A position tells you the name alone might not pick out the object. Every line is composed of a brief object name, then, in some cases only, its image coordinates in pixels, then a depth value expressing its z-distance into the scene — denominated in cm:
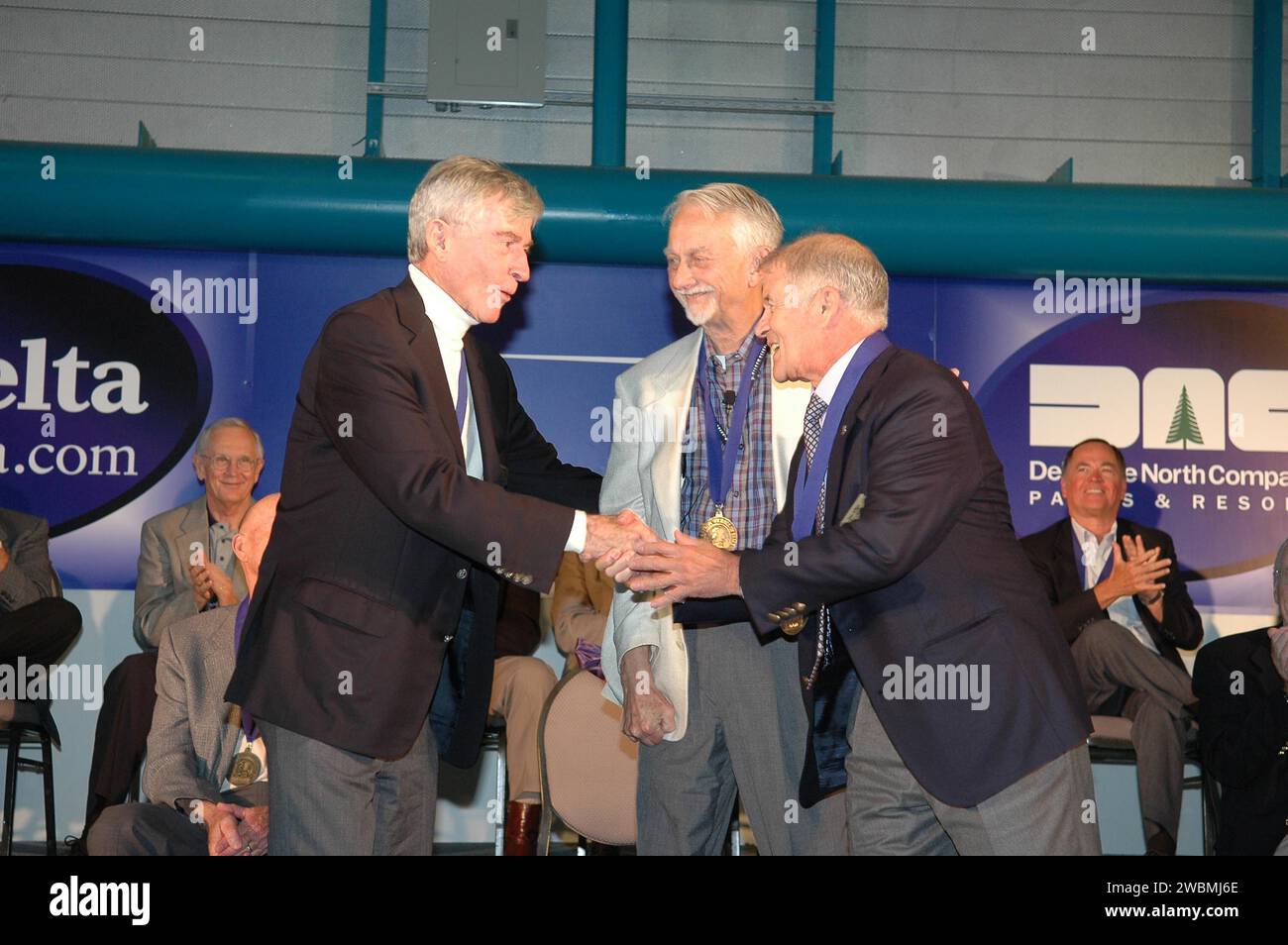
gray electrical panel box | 739
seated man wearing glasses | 615
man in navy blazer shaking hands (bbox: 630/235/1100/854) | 277
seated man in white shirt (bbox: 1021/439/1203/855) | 581
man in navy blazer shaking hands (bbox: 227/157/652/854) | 292
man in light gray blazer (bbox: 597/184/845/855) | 337
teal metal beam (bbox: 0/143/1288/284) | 625
